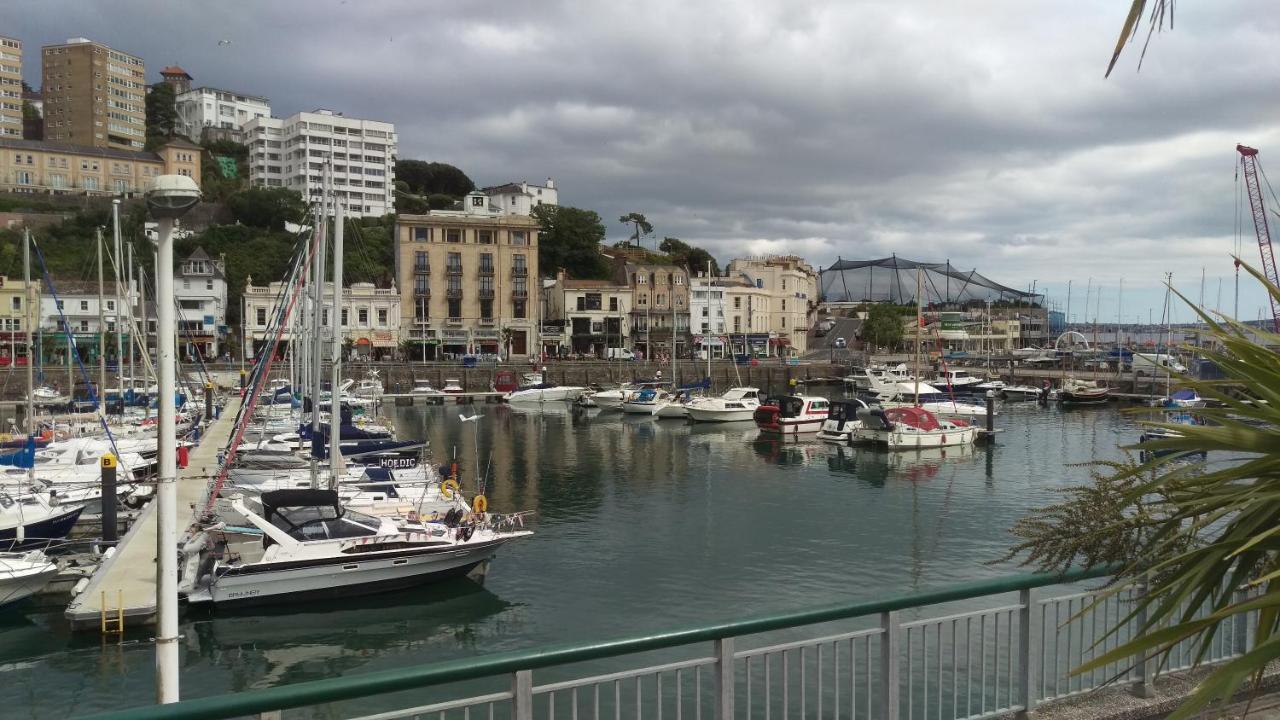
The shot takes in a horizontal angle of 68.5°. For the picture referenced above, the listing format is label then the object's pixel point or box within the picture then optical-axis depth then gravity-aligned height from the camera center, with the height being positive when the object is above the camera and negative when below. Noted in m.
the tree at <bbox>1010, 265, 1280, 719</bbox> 3.24 -0.77
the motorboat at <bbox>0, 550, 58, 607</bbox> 18.42 -4.92
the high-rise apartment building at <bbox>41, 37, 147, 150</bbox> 131.00 +32.89
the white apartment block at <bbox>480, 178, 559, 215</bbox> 115.31 +16.37
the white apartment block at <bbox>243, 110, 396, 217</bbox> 127.69 +23.90
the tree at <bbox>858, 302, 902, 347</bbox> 122.88 +0.14
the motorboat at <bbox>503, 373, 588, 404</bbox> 74.19 -5.15
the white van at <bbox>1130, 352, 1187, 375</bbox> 79.00 -3.44
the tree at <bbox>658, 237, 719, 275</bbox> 128.50 +10.40
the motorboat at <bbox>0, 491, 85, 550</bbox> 21.44 -4.50
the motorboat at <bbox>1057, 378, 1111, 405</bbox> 74.12 -5.01
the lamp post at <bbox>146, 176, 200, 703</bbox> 6.59 -0.58
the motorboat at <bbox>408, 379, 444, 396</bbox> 75.69 -4.92
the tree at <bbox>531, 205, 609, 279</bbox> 112.50 +9.83
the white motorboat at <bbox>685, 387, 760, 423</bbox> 59.88 -5.10
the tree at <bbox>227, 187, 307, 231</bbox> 104.69 +13.44
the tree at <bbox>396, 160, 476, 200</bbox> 141.62 +22.71
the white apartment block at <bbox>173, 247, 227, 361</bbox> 84.94 +2.11
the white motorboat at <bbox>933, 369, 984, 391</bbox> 79.81 -4.42
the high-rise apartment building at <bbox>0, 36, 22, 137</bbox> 129.38 +33.65
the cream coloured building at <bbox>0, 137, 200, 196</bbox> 113.31 +19.88
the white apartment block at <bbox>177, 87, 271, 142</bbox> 150.75 +35.46
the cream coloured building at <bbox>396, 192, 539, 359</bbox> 93.69 +4.86
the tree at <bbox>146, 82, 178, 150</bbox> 145.00 +33.77
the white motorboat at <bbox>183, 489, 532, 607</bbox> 19.31 -4.89
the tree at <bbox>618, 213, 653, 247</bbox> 131.25 +15.00
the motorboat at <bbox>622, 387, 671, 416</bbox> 65.38 -5.13
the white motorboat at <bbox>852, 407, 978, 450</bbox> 46.88 -5.09
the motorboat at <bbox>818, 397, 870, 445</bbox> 49.88 -5.11
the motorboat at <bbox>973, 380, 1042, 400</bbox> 79.88 -5.19
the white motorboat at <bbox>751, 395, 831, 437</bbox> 53.12 -4.95
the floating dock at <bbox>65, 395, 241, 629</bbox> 17.42 -4.99
